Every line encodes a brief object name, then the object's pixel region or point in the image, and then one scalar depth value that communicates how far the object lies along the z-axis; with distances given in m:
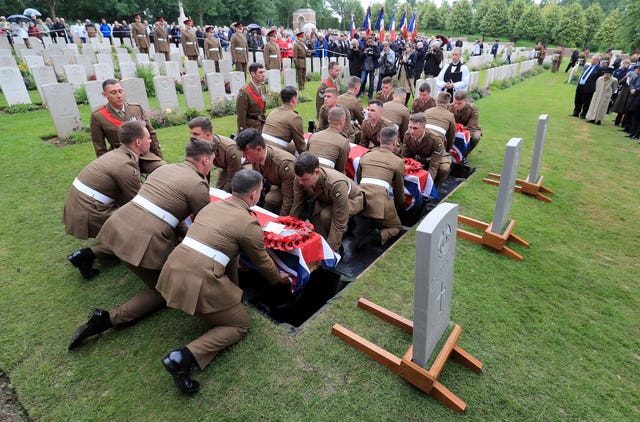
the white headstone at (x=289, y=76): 11.73
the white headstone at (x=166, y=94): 9.14
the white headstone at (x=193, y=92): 9.60
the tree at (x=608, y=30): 37.31
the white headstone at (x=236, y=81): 10.68
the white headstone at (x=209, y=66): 13.09
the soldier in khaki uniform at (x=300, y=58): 14.70
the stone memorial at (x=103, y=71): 11.11
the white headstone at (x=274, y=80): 11.84
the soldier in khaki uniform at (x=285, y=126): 5.55
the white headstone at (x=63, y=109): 7.22
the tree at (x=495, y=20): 52.56
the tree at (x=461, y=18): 57.81
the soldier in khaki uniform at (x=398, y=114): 6.95
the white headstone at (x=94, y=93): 7.74
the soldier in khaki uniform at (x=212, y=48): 15.67
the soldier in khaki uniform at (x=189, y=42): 16.17
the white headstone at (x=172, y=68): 11.44
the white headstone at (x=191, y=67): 12.11
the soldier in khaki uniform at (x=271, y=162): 4.11
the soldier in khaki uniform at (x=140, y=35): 17.69
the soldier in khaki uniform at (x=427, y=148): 5.74
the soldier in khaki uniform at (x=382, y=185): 4.68
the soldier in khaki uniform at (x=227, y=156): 4.87
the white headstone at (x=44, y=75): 9.06
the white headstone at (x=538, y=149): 5.54
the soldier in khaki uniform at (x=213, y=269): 2.76
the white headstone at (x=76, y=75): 10.30
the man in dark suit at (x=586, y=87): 11.66
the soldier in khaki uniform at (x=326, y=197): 3.86
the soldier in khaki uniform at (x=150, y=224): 3.13
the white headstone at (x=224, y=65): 15.01
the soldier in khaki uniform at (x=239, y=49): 14.72
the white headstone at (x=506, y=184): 4.21
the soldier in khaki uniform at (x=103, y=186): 3.75
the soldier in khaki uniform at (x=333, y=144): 5.03
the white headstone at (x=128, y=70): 11.26
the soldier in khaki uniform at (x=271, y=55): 14.96
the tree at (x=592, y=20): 42.64
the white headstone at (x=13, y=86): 9.20
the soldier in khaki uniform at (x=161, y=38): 17.01
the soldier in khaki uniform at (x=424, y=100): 7.80
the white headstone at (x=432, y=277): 2.29
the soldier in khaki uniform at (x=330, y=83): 8.40
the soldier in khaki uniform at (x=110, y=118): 4.95
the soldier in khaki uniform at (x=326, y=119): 6.50
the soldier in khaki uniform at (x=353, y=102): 7.34
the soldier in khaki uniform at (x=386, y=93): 8.15
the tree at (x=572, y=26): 42.31
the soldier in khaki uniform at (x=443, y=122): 6.46
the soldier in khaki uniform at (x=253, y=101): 6.44
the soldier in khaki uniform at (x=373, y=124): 6.12
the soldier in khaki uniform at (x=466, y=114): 7.42
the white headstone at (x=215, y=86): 10.13
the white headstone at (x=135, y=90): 8.02
